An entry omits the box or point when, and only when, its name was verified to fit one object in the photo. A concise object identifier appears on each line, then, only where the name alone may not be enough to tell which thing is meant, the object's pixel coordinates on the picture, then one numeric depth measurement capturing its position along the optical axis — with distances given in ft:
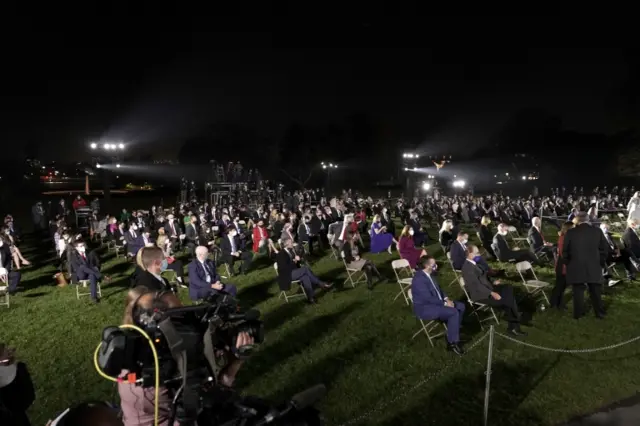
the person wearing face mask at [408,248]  38.10
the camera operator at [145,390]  8.38
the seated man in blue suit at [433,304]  22.44
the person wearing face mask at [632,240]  36.58
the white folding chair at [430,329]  23.37
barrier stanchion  15.66
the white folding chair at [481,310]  25.95
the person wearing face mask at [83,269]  33.83
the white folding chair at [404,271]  30.68
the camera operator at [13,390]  8.71
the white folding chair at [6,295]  32.94
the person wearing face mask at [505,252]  39.22
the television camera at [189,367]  6.87
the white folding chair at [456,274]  36.00
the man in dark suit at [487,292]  24.58
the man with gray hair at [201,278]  28.07
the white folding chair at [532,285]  29.48
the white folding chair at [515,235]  55.00
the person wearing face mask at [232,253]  42.47
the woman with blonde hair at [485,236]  45.44
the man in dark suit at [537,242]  41.06
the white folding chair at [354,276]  36.31
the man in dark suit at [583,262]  25.57
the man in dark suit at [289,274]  32.12
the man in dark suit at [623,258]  35.70
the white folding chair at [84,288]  34.88
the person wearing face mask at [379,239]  48.91
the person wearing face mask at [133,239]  45.39
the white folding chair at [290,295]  32.46
